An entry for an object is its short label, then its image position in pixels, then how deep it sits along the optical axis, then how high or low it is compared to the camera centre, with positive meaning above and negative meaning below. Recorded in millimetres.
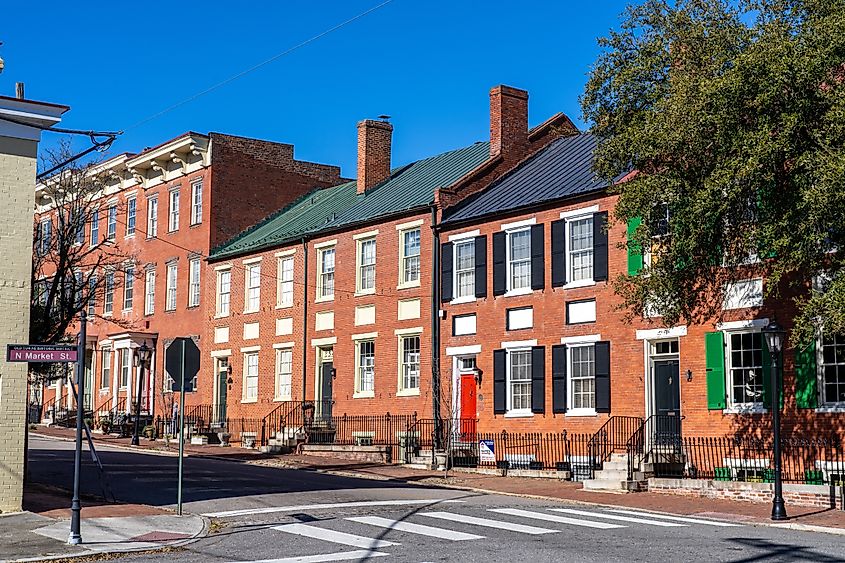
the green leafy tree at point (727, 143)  17484 +4412
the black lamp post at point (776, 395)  18609 +129
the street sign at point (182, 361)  17281 +612
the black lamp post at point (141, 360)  37719 +1582
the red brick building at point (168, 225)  43281 +7266
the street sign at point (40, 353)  15312 +649
